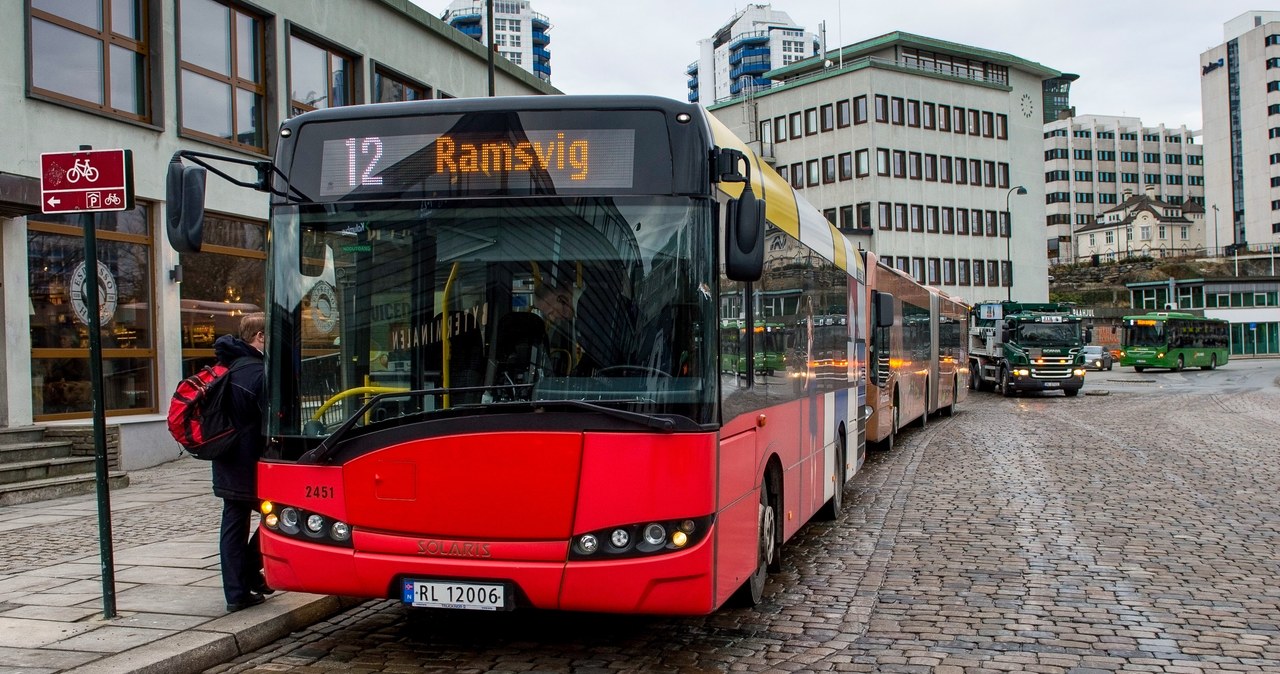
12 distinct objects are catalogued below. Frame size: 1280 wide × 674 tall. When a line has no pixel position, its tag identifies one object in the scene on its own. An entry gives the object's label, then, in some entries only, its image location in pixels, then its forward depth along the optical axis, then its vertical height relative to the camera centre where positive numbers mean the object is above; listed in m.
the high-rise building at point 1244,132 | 115.44 +21.17
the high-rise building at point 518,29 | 160.75 +46.28
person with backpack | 6.57 -0.55
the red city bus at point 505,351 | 5.39 +0.02
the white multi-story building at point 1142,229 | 140.75 +13.51
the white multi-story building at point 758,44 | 184.12 +49.02
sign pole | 6.33 -0.42
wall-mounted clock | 77.56 +15.81
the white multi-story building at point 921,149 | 68.88 +12.20
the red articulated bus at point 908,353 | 15.88 -0.19
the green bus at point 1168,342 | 62.09 -0.30
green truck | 37.19 -0.32
